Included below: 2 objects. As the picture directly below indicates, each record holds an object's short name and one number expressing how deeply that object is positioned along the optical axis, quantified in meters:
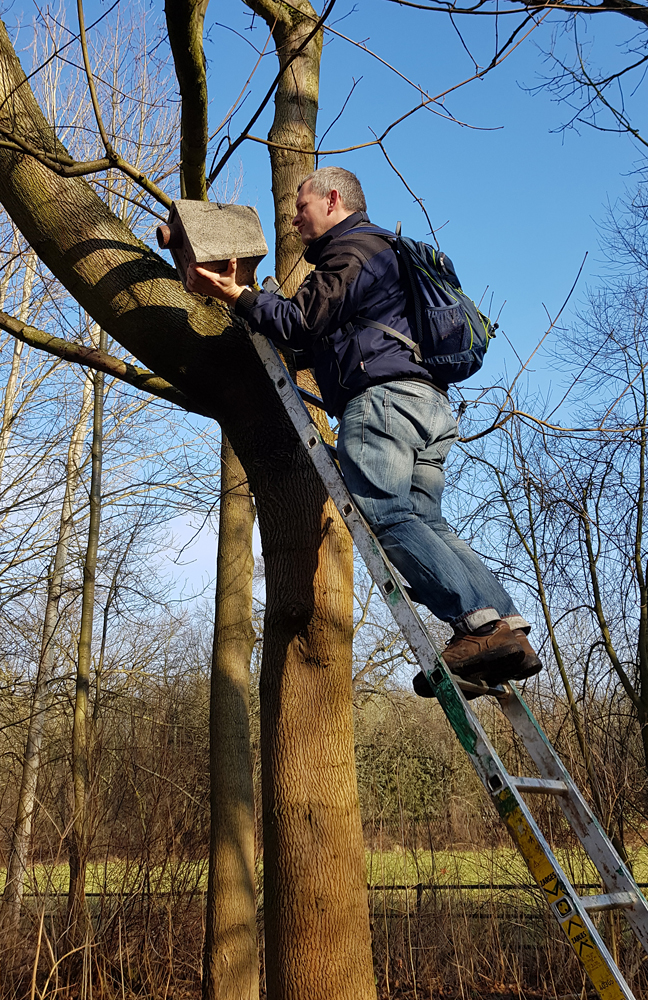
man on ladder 2.45
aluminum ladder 1.89
